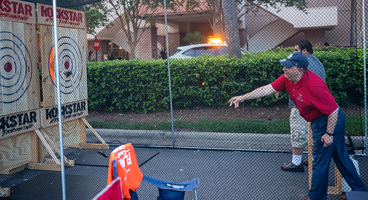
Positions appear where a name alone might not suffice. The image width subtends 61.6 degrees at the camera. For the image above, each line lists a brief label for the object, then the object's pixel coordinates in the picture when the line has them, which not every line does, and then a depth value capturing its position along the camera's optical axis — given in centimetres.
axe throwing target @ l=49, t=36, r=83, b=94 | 563
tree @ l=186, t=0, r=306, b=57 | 1532
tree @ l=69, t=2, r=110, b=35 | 1562
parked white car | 1113
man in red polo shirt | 328
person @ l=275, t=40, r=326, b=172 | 458
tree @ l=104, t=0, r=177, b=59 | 1511
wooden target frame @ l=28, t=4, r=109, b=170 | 545
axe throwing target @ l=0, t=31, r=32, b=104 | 477
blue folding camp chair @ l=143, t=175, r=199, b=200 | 273
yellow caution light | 1173
